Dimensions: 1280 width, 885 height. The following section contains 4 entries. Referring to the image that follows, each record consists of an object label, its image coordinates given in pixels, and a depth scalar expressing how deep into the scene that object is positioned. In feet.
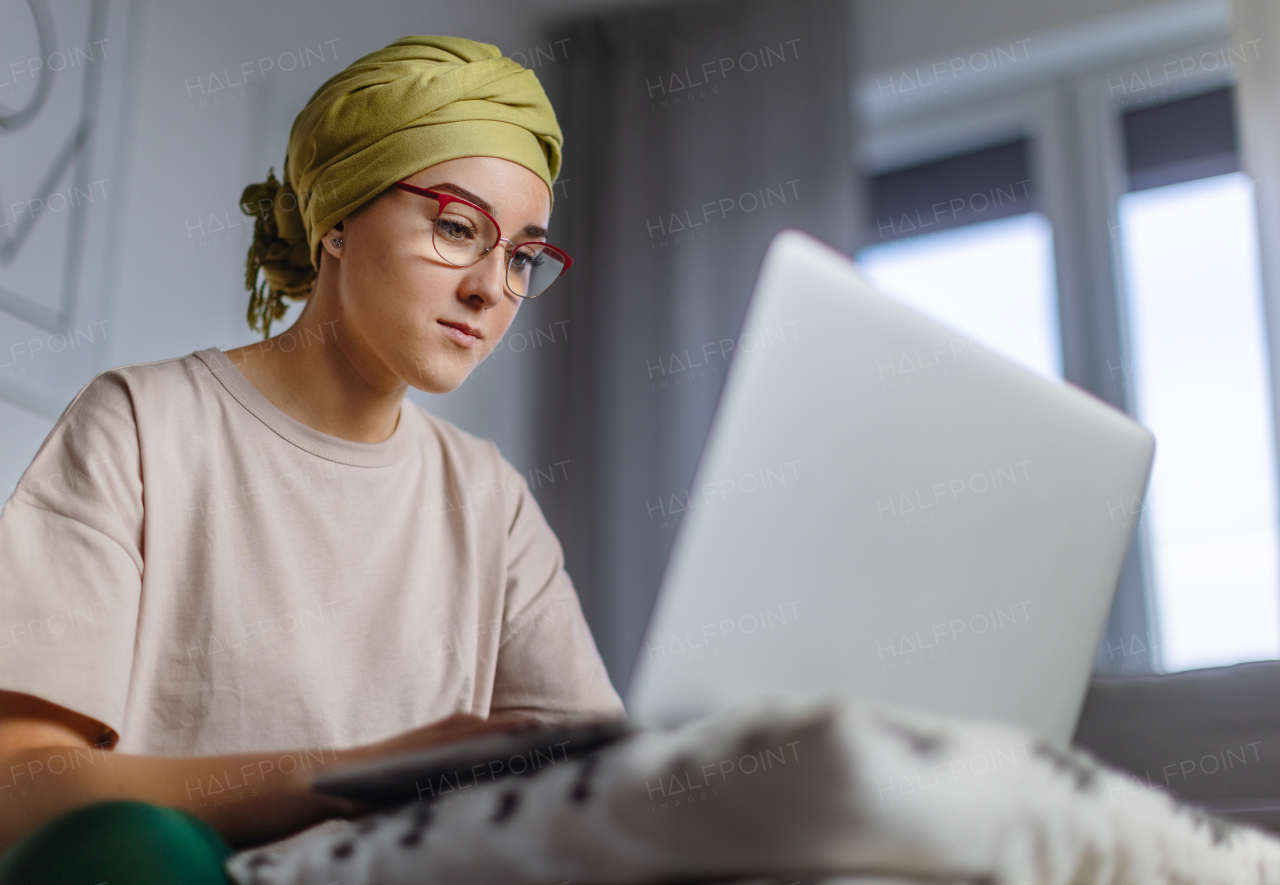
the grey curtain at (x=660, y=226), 9.86
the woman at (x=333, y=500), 3.18
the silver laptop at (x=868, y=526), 1.97
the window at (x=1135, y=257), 8.43
